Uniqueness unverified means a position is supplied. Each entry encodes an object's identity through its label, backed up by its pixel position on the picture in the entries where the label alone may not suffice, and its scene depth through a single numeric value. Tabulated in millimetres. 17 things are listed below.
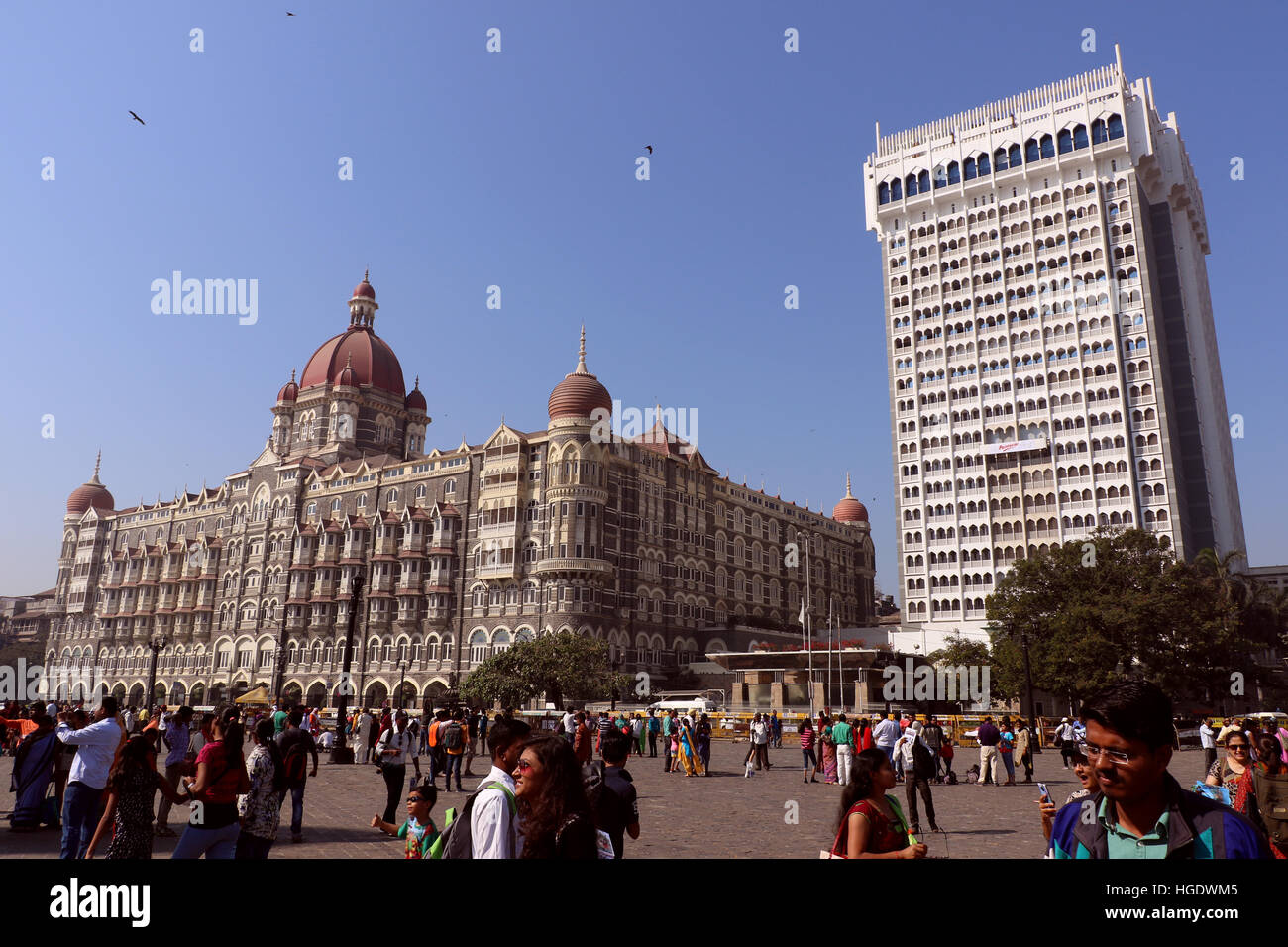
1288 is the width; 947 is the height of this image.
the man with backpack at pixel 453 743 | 18922
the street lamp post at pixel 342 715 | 27547
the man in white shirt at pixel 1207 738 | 23209
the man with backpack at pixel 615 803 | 6629
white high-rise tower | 71688
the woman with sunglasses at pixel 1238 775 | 8030
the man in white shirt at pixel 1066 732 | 26462
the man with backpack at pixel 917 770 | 13680
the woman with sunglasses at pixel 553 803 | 4391
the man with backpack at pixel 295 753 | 11688
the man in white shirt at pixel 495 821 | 4570
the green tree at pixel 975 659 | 45000
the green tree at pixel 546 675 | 51062
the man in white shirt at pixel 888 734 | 17875
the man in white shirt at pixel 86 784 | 9383
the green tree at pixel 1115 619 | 41594
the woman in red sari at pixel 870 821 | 4930
